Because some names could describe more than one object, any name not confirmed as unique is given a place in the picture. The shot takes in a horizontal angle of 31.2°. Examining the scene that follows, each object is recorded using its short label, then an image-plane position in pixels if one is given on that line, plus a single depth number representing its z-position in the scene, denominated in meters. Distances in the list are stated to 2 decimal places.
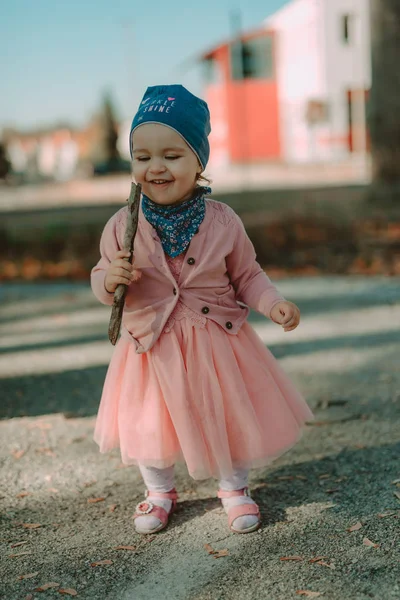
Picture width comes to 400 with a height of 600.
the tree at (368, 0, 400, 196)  8.02
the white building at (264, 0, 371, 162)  28.53
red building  32.47
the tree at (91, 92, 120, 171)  58.16
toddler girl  2.13
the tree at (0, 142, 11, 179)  37.53
